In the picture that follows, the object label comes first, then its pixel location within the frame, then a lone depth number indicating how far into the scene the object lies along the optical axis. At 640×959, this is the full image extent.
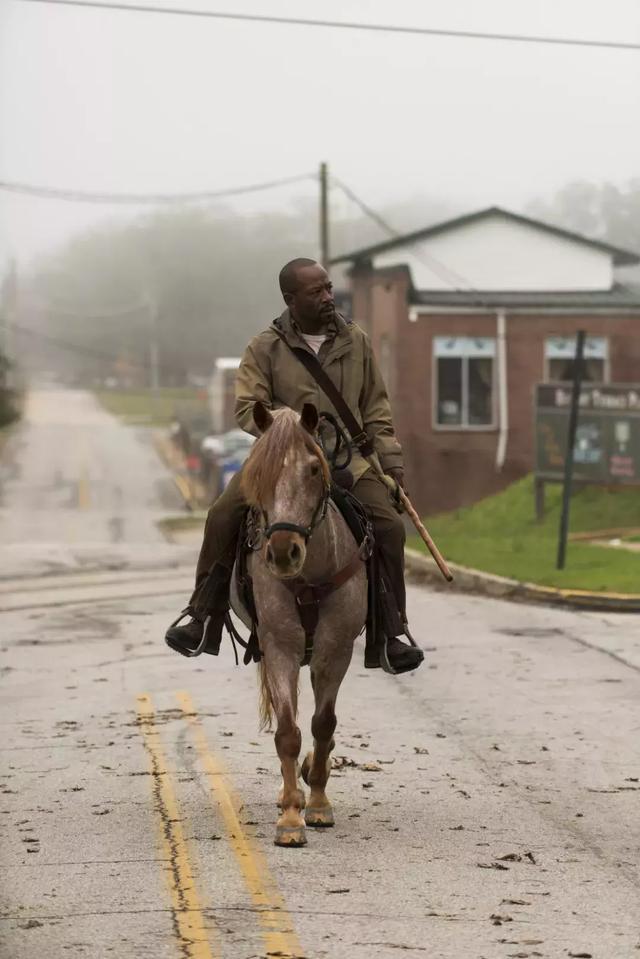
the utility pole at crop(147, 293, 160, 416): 131.32
